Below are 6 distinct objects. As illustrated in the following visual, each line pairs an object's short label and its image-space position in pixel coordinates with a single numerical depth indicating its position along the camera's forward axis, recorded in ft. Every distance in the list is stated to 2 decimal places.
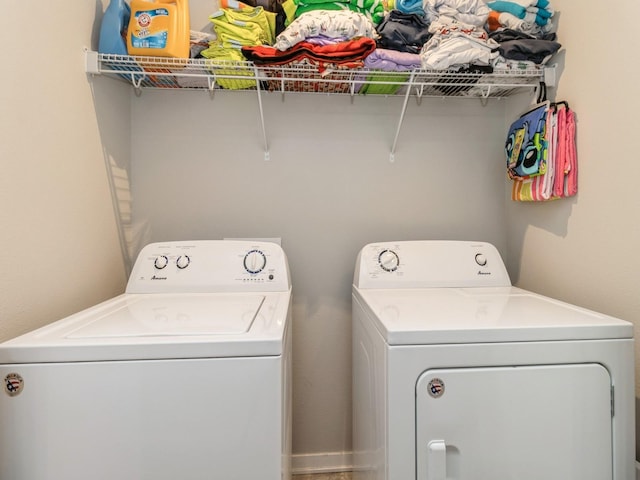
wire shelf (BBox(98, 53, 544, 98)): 4.58
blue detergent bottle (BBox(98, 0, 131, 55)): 4.47
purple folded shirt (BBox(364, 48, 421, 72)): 4.51
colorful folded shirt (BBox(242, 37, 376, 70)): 4.35
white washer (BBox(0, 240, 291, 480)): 2.54
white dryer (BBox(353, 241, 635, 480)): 2.96
